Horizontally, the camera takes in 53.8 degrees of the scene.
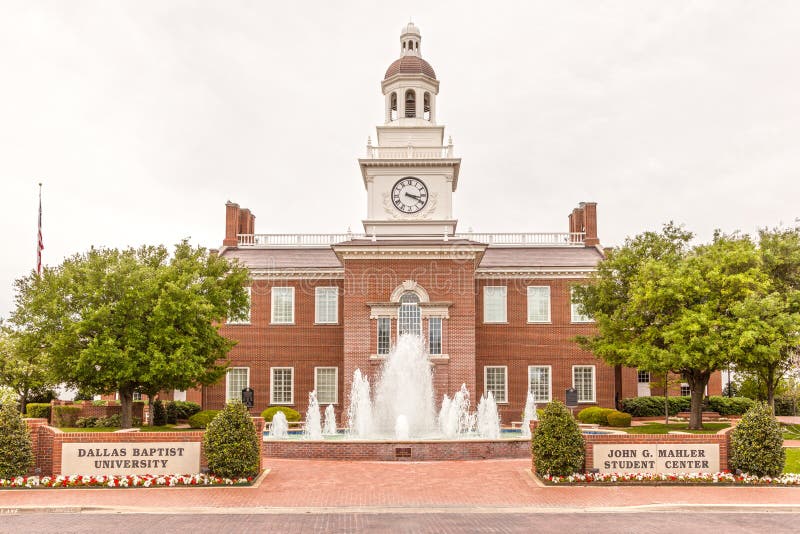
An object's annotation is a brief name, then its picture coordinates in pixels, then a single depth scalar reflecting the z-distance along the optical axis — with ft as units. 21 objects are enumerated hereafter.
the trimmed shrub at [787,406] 161.48
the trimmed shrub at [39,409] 129.39
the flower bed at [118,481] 59.77
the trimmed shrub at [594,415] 120.26
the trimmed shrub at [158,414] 122.31
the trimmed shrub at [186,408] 129.29
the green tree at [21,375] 134.82
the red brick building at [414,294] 114.32
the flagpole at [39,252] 123.24
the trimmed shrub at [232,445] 61.31
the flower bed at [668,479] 62.18
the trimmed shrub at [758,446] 63.46
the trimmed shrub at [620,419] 117.50
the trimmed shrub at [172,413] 125.70
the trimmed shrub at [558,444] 62.69
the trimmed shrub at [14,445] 60.29
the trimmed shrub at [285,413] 120.26
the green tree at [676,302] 96.27
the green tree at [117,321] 99.60
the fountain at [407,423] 76.95
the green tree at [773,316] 92.68
